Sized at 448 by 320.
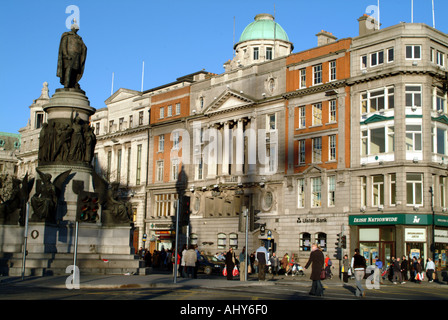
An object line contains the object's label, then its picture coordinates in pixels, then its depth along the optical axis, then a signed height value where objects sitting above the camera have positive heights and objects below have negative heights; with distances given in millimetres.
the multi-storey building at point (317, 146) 58000 +8706
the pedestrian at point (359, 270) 24594 -1153
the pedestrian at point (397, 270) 44094 -2004
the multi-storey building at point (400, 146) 52656 +8007
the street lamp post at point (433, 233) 51012 +654
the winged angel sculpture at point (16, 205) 30469 +1295
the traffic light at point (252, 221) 33391 +850
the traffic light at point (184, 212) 29547 +1106
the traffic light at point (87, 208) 23594 +975
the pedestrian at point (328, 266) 48156 -2018
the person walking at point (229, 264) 35219 -1483
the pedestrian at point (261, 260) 34625 -1193
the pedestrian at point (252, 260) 53525 -1860
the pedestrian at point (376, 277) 34622 -2015
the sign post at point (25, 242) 26297 -380
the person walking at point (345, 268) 40878 -1895
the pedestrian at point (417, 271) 45688 -2126
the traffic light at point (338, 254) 54475 -1250
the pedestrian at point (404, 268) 47656 -2029
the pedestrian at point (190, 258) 33000 -1114
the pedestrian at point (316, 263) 23078 -861
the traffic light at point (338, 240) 53503 -104
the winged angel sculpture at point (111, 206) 32031 +1432
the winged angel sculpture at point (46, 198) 29078 +1623
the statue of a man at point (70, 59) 33688 +9127
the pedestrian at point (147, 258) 58500 -2039
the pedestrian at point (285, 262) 54172 -2025
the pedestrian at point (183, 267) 33406 -1617
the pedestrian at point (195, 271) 33897 -1860
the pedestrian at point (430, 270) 46844 -2092
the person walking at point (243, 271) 33991 -1769
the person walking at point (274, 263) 46700 -1814
